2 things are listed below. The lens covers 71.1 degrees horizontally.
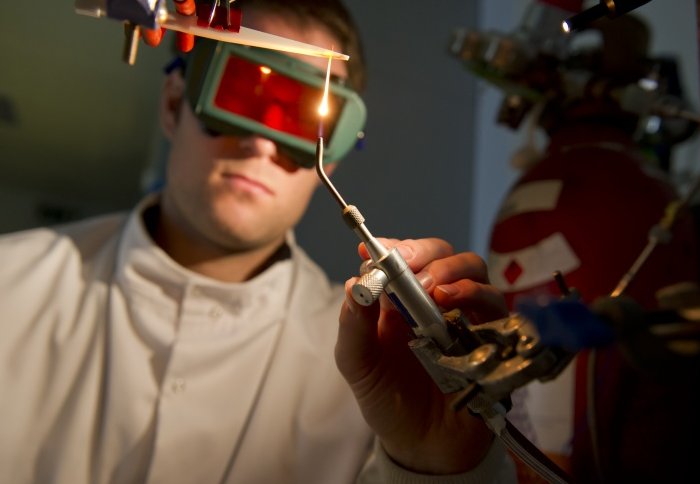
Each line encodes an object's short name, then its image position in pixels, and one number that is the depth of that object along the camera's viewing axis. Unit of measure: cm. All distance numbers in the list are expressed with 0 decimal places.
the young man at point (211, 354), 54
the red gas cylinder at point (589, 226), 73
